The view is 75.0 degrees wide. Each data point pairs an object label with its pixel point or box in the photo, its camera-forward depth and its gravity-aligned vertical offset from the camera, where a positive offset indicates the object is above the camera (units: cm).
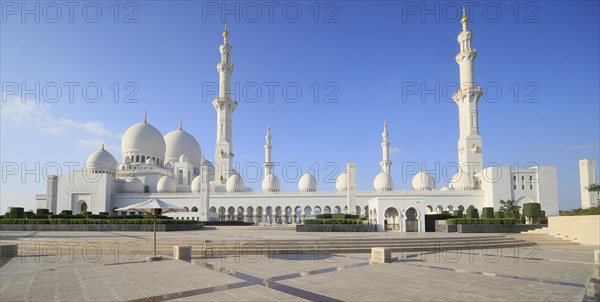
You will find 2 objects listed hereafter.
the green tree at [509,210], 3603 -201
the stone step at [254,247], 1502 -230
